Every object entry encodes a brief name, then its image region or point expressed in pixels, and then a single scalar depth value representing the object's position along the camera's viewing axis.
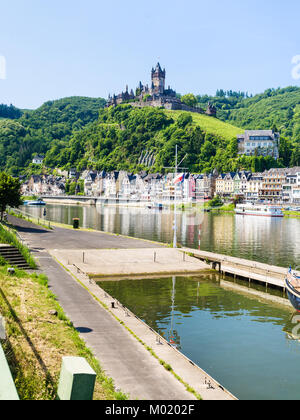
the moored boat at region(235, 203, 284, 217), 152.75
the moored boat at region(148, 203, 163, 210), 191.01
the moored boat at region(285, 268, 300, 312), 29.42
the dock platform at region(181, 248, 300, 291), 36.66
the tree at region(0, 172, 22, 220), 60.25
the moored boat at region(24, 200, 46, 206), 190.94
